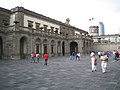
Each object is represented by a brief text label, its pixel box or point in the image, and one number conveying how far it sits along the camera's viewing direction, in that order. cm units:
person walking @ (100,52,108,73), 797
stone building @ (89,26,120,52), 4163
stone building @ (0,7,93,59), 1809
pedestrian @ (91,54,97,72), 822
